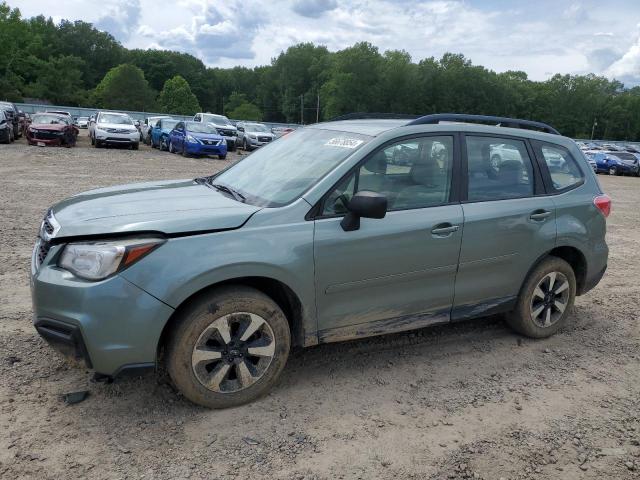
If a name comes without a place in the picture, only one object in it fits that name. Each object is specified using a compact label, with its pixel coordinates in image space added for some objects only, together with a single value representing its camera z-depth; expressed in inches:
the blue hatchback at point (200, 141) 855.7
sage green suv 119.5
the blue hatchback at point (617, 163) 1254.9
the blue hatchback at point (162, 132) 987.7
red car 869.8
